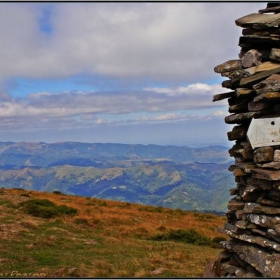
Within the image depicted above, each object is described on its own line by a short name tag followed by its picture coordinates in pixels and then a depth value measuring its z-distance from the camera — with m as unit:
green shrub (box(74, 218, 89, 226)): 31.43
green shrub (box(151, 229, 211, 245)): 28.52
